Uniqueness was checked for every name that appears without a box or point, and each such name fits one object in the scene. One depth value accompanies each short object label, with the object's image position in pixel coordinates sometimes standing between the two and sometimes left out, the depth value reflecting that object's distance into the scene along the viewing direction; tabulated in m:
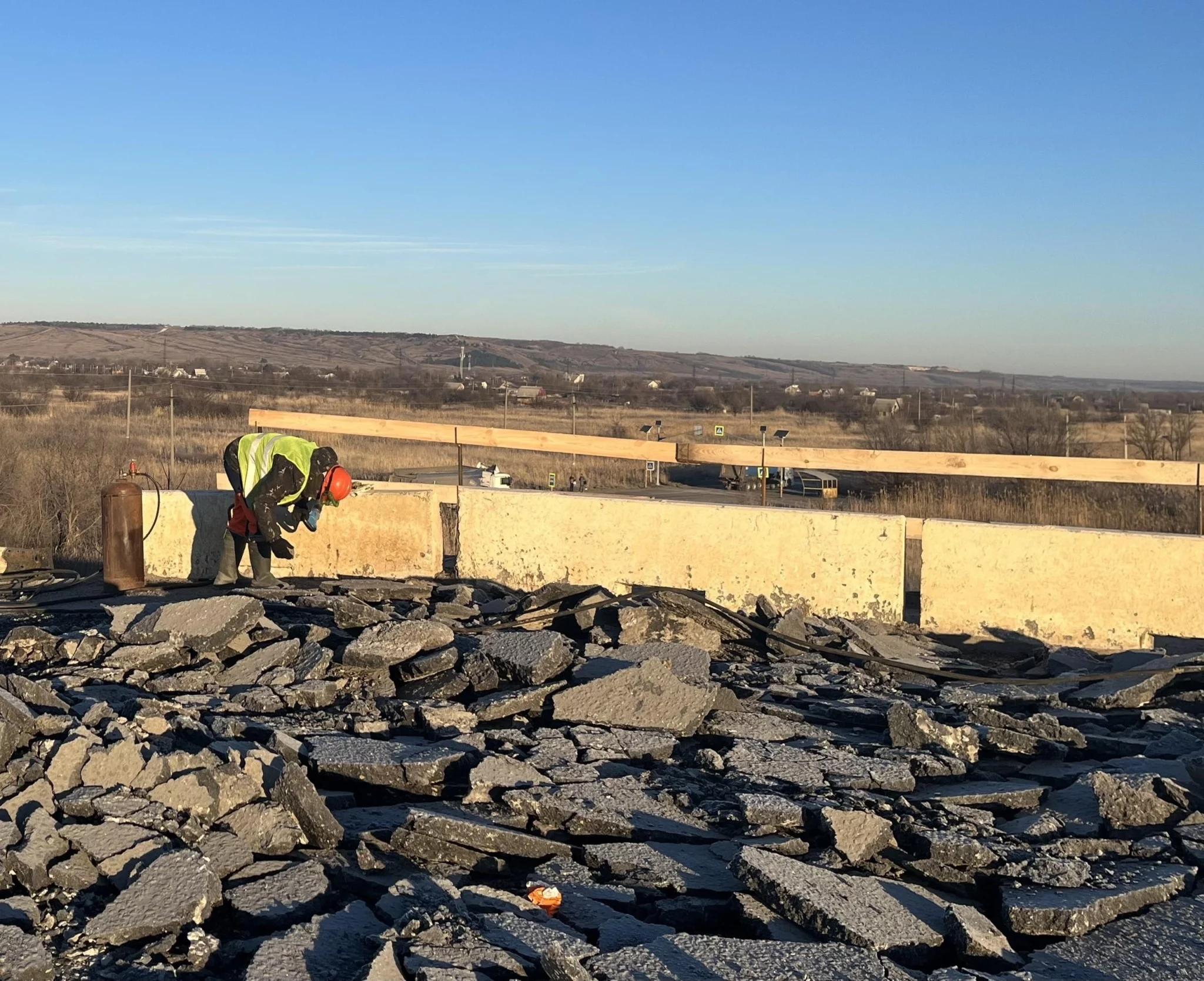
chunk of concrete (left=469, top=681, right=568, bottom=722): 6.75
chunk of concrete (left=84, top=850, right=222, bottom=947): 4.21
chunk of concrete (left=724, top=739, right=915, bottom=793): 5.85
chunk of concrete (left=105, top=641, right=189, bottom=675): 7.50
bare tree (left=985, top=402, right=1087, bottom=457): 24.97
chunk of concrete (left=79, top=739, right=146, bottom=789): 5.32
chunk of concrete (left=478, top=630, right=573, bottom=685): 7.11
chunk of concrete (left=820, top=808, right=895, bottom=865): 4.90
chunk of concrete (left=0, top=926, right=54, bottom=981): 3.90
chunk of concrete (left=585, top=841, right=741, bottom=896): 4.75
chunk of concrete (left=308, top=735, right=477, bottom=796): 5.73
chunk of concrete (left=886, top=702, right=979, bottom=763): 6.37
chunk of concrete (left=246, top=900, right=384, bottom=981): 3.94
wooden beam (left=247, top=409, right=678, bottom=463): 12.31
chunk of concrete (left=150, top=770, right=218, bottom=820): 5.08
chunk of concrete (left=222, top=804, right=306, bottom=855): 4.93
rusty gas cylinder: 10.84
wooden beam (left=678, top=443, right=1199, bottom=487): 10.34
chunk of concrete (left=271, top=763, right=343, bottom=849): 4.98
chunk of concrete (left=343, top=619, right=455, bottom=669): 7.41
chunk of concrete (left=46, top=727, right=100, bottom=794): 5.30
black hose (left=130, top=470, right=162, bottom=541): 11.58
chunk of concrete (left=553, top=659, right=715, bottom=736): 6.58
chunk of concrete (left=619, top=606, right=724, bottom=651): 8.09
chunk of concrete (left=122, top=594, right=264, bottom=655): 7.67
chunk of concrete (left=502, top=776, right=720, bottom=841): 5.23
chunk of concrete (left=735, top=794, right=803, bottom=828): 5.27
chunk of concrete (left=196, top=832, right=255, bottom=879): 4.70
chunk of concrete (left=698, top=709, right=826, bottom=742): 6.53
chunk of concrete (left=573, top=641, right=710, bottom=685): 7.21
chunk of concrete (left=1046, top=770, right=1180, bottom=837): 5.34
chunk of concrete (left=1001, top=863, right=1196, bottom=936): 4.39
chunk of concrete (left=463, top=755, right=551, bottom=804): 5.56
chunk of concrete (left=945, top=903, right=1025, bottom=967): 4.16
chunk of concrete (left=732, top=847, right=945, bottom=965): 4.20
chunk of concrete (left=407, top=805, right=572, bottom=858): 4.98
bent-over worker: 9.72
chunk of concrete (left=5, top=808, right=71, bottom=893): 4.54
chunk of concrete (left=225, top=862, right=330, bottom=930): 4.39
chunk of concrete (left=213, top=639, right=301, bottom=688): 7.34
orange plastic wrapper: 4.52
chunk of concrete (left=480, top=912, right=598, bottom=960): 4.05
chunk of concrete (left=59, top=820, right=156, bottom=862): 4.75
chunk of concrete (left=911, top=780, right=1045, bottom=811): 5.59
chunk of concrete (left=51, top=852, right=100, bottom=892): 4.56
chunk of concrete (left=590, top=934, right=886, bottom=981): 3.92
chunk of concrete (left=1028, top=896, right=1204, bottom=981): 4.12
